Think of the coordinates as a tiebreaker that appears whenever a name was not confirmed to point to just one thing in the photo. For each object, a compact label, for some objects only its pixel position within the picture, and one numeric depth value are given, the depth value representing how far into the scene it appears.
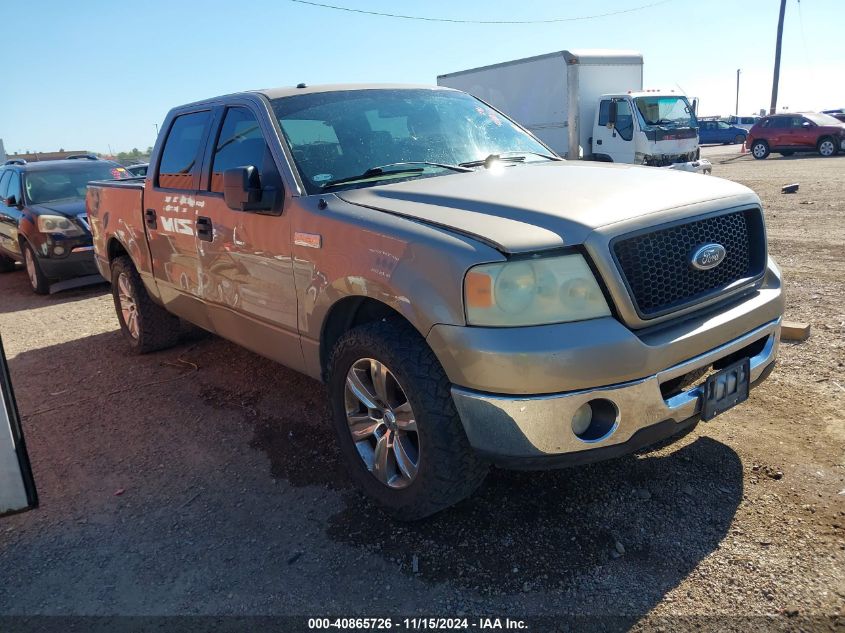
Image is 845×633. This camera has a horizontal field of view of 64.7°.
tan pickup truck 2.43
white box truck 15.86
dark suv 8.54
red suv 24.38
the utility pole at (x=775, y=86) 36.97
